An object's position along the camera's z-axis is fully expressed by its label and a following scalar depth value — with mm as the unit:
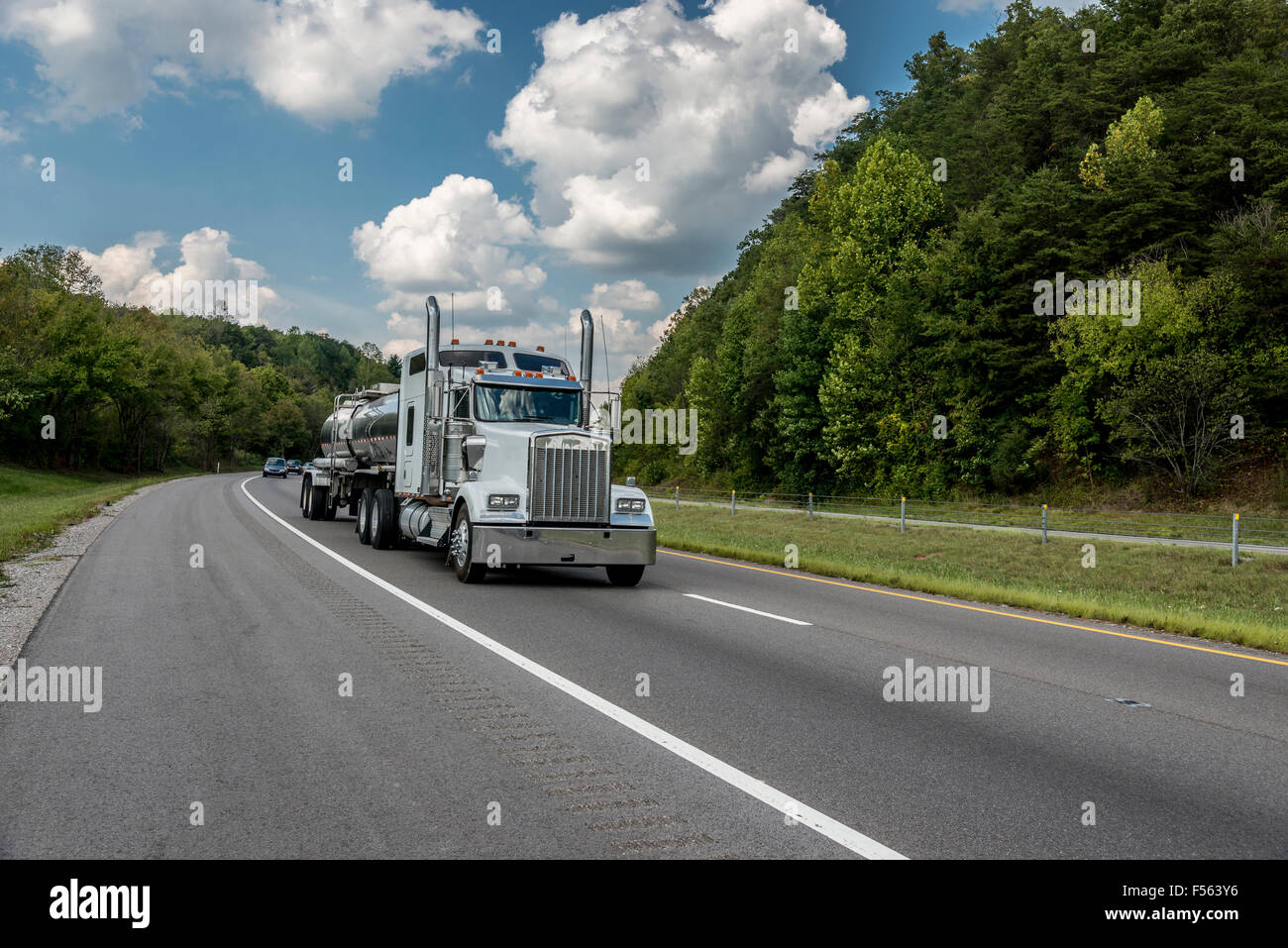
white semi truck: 13023
